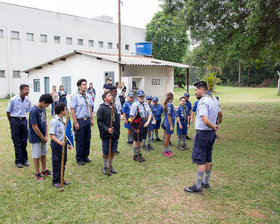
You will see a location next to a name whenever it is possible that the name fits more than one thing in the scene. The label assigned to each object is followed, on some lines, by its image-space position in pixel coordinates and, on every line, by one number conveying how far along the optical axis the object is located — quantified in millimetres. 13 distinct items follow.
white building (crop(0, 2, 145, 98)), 25797
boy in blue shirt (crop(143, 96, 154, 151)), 7154
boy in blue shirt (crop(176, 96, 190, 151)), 7004
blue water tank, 20203
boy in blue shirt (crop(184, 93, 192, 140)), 7355
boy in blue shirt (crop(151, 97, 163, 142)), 7859
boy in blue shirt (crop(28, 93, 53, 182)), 4719
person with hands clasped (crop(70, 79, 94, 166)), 5762
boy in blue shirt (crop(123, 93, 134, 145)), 7500
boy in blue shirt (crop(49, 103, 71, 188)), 4484
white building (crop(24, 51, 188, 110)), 14477
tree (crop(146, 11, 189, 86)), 37406
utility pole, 12647
